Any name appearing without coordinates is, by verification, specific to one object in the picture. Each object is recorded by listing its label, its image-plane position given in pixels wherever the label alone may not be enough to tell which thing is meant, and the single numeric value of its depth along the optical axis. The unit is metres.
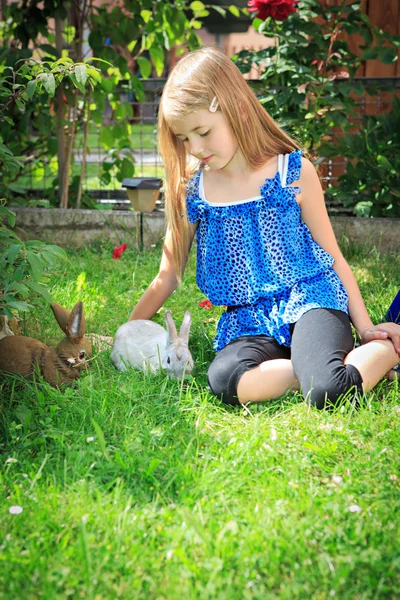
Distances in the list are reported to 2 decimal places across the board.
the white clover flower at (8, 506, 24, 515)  1.74
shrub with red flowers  4.07
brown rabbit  2.48
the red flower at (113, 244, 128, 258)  4.01
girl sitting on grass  2.41
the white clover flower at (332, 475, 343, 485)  1.86
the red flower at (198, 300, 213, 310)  3.26
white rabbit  2.52
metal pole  4.34
